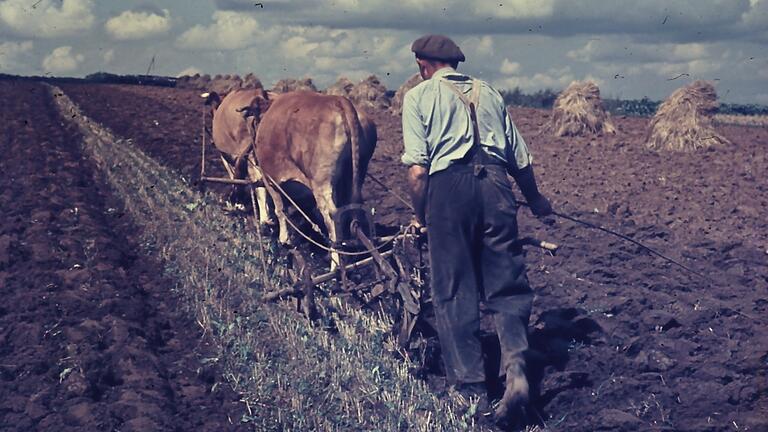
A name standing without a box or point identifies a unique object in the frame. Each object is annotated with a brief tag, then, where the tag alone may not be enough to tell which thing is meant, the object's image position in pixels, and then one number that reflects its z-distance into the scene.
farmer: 5.24
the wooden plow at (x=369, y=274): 6.14
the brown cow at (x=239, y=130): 9.57
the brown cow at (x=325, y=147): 8.01
